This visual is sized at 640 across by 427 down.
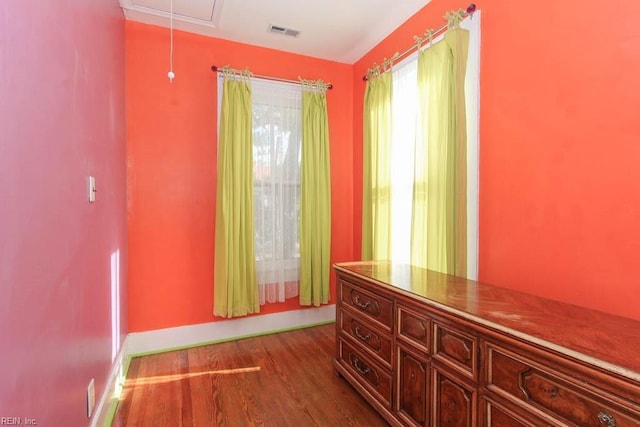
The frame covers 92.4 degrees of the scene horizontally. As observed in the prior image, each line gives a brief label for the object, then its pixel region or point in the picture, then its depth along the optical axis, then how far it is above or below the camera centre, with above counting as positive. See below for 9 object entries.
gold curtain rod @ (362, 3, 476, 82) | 1.93 +1.27
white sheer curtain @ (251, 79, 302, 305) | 2.94 +0.25
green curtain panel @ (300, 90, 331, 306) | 3.07 +0.08
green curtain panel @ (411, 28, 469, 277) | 1.92 +0.36
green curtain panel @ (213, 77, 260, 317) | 2.74 +0.07
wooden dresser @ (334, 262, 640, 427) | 0.88 -0.54
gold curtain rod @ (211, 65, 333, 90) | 2.95 +1.29
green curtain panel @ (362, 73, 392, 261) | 2.70 +0.37
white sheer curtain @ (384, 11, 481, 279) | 1.92 +0.48
